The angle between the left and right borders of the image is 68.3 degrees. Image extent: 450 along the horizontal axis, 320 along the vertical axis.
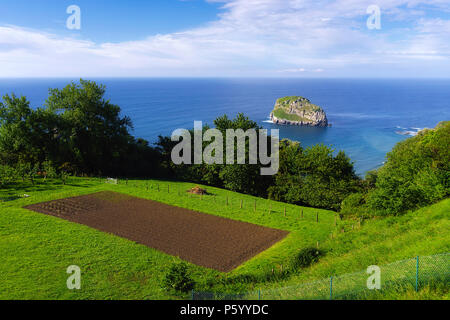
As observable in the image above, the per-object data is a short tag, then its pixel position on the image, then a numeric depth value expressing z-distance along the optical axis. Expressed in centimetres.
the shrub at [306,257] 2116
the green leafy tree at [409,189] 2589
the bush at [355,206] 2906
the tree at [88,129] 4972
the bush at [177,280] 1802
